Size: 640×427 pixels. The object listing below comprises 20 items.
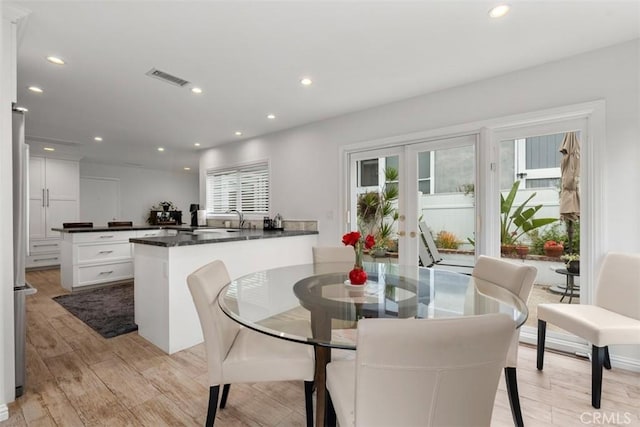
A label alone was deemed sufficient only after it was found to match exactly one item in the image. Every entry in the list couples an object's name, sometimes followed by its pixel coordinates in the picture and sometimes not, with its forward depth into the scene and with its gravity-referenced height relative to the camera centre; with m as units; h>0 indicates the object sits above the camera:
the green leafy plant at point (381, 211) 3.51 +0.01
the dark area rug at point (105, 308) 3.05 -1.20
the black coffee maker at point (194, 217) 5.75 -0.10
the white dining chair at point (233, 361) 1.44 -0.74
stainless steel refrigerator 1.89 -0.20
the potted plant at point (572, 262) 2.53 -0.43
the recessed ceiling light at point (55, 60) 2.35 +1.24
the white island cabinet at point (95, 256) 4.35 -0.70
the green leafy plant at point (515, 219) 2.74 -0.06
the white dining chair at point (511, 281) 1.54 -0.44
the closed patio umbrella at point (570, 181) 2.49 +0.27
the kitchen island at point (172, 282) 2.53 -0.64
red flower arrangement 1.69 -0.22
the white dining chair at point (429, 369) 0.80 -0.45
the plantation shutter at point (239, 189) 4.88 +0.41
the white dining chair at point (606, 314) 1.80 -0.71
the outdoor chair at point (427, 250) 3.30 -0.43
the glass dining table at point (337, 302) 1.28 -0.48
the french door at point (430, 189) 3.02 +0.25
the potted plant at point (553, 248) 2.63 -0.33
